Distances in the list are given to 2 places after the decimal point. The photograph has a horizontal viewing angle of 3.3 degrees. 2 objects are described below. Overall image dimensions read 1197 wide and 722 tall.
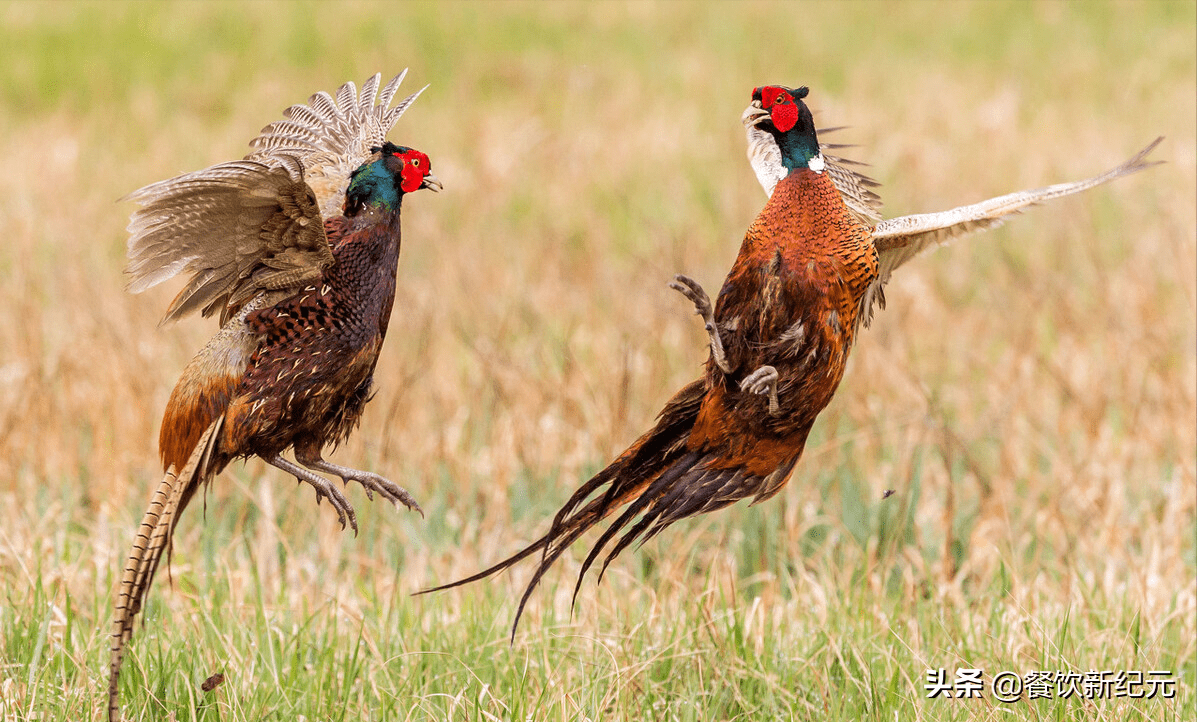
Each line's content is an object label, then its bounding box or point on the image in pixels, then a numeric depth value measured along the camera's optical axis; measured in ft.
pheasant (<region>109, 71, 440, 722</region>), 71.45
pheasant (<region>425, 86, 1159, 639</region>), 71.94
